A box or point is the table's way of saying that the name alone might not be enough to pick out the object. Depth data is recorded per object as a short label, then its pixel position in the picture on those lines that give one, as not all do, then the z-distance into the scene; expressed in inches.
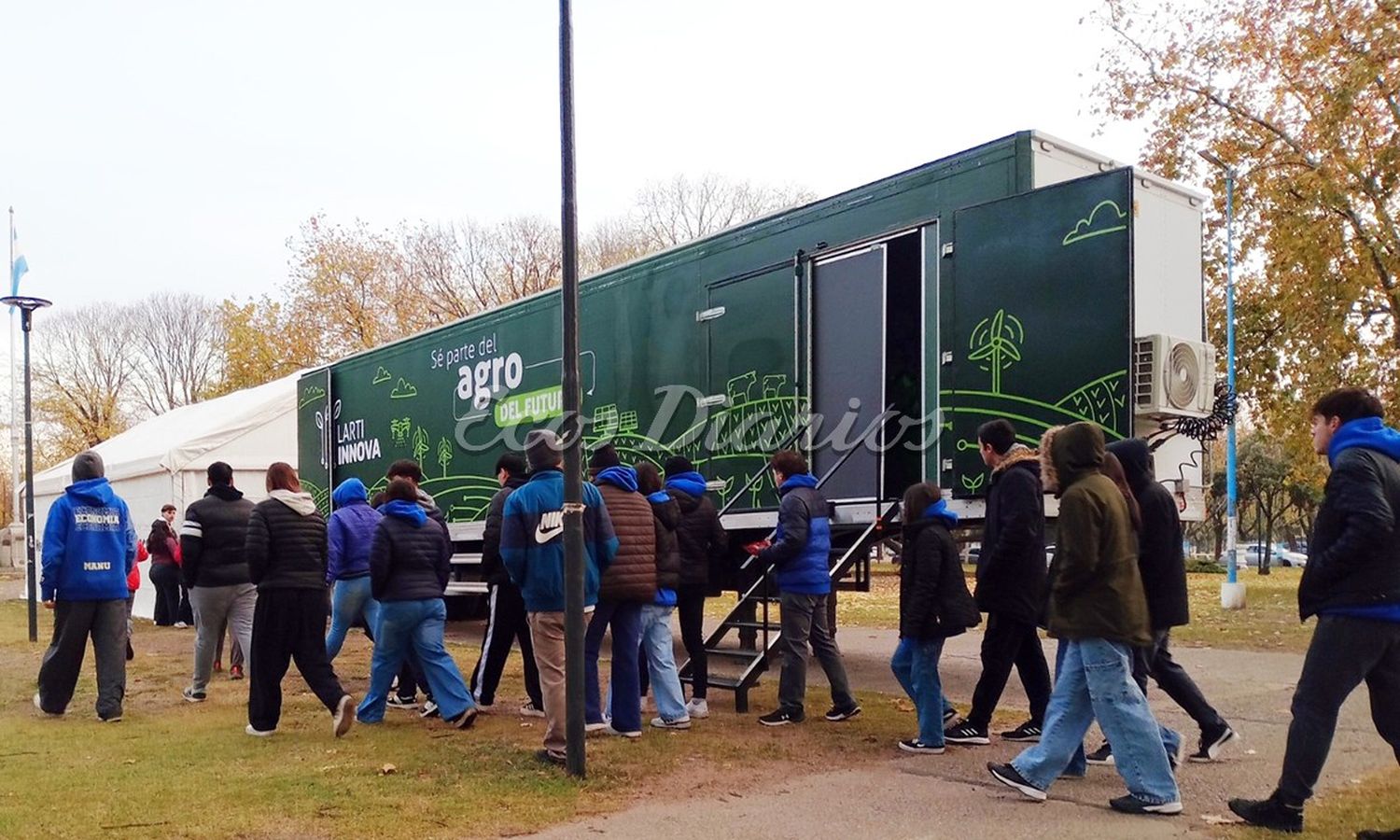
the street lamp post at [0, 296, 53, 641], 590.9
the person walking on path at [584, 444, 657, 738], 281.0
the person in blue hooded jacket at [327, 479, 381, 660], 326.3
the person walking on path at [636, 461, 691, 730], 296.0
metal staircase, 322.3
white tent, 736.3
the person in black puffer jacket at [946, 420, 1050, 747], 253.9
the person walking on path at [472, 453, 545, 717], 318.0
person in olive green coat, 203.2
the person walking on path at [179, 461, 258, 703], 357.4
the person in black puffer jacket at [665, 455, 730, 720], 313.9
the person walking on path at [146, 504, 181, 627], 608.4
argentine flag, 705.0
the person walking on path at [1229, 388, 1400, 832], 184.2
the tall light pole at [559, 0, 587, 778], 241.3
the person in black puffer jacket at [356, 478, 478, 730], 296.5
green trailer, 285.4
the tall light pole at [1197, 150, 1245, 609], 721.0
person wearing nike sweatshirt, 256.8
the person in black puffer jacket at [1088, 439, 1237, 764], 228.2
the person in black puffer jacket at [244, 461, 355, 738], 294.0
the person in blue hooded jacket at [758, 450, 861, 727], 294.7
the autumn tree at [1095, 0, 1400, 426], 657.6
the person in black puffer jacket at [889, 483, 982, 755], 260.7
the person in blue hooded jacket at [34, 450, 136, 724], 331.0
